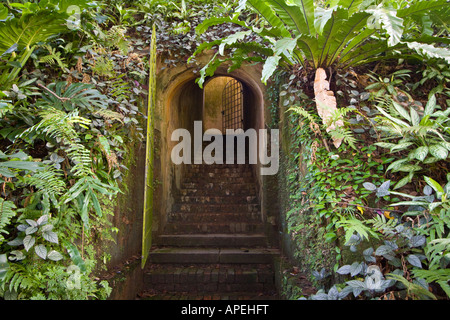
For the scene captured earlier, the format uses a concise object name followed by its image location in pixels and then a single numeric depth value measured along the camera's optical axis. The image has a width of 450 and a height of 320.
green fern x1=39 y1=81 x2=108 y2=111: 2.17
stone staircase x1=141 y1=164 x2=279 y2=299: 3.31
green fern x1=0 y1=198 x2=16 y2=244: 1.47
